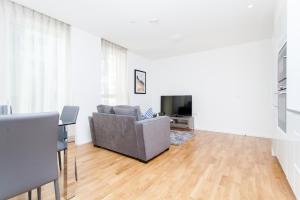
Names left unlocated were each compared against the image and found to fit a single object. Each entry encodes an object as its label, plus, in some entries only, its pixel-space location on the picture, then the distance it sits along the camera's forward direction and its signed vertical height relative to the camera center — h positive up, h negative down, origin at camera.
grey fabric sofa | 2.48 -0.61
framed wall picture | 5.31 +0.58
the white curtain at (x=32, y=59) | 2.46 +0.70
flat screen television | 4.95 -0.24
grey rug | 3.62 -0.97
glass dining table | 1.69 -1.02
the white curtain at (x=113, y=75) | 4.10 +0.67
